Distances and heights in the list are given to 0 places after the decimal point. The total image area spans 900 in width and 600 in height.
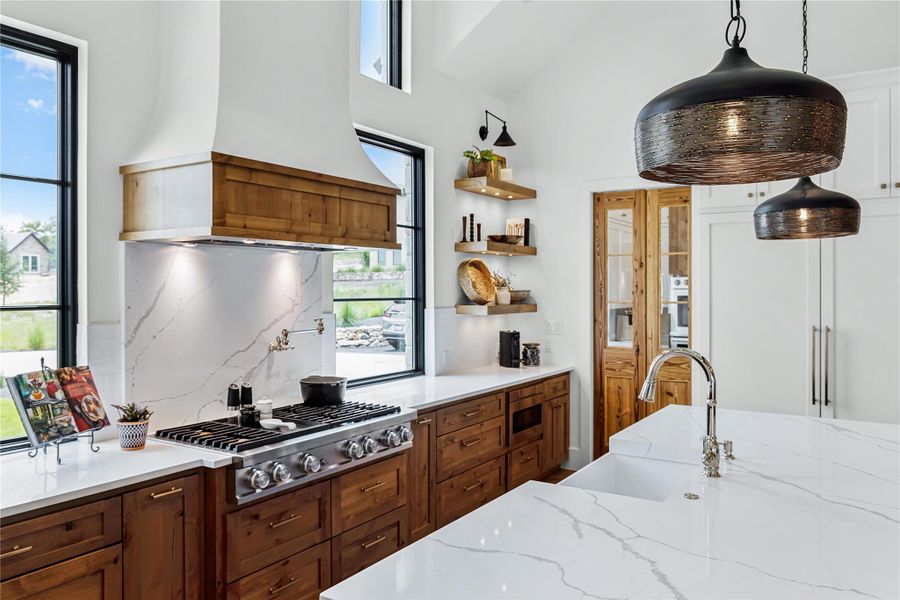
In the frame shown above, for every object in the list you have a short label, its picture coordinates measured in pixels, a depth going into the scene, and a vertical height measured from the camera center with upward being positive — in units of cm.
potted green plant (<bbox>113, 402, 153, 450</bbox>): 257 -48
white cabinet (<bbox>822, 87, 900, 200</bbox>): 394 +90
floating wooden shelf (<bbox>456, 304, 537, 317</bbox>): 475 -5
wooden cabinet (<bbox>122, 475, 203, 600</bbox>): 223 -82
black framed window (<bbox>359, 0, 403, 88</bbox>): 416 +167
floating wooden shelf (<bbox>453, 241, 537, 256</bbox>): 477 +39
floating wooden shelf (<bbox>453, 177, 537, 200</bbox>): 474 +83
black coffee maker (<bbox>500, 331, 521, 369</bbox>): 513 -37
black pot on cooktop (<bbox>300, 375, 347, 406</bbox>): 332 -44
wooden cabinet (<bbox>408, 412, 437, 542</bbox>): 355 -95
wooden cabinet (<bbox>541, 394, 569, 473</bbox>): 491 -99
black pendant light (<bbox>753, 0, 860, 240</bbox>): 232 +31
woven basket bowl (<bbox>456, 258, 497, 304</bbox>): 484 +15
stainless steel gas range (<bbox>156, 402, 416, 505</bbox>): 251 -58
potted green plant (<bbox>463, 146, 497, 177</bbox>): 484 +100
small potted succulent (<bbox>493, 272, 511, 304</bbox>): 498 +9
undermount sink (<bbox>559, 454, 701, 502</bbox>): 238 -64
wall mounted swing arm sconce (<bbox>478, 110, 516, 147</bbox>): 505 +124
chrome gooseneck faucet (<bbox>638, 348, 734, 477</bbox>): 214 -38
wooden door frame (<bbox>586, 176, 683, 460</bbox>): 521 -19
